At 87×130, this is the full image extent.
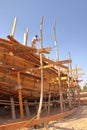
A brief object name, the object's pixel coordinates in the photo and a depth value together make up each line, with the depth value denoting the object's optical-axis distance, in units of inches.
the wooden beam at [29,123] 132.1
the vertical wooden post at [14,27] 243.7
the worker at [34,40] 300.2
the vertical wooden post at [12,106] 222.1
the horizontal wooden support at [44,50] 186.4
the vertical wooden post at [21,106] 198.4
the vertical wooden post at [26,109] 255.1
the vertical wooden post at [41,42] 209.2
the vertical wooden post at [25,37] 291.4
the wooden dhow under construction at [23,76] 181.6
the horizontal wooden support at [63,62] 210.8
